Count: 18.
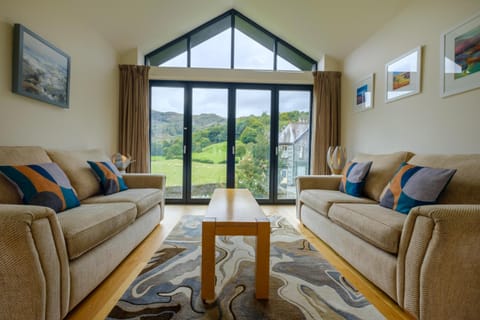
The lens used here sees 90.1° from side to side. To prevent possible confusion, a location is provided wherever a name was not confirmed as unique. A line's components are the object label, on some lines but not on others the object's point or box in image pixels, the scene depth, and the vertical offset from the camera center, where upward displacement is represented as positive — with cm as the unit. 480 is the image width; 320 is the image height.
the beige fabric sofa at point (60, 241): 102 -47
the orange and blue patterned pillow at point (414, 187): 168 -20
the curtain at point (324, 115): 397 +74
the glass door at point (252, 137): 413 +36
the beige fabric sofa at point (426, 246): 116 -49
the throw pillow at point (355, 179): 256 -21
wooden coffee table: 143 -50
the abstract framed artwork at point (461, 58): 186 +85
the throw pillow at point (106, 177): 243 -23
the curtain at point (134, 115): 376 +64
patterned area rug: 133 -86
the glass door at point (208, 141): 408 +27
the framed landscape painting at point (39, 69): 194 +78
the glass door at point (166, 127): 404 +49
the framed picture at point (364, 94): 323 +94
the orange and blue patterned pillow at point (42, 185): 152 -21
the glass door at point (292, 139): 418 +34
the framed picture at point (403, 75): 243 +93
